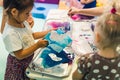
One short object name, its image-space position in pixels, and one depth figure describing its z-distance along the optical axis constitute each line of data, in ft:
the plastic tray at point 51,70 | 3.25
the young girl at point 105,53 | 2.56
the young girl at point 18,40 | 3.17
